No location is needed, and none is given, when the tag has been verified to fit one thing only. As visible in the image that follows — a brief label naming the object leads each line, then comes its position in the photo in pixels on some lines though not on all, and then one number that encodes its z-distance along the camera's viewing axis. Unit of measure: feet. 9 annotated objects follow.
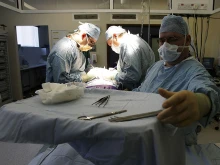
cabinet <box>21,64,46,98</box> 13.93
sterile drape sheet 1.52
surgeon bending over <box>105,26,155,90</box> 6.05
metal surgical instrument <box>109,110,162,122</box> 1.65
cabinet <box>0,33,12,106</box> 11.42
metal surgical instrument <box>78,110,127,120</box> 1.70
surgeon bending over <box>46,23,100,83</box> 6.29
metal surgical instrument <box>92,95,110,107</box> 2.20
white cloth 2.14
